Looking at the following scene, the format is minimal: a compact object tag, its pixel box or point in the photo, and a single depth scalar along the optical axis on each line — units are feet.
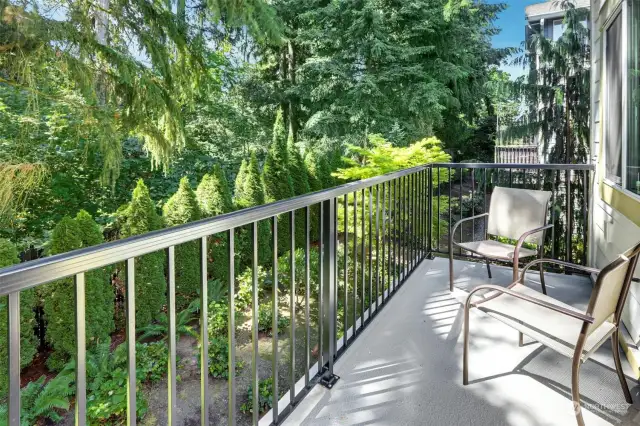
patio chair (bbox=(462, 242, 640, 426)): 5.15
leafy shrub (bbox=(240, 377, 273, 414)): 10.47
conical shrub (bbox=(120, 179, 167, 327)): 15.30
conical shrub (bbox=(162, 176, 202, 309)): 17.42
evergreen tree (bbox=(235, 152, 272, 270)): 20.93
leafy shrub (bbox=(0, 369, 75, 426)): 10.45
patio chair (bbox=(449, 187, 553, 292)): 10.20
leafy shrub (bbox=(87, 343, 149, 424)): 10.34
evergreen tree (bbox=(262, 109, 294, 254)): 23.80
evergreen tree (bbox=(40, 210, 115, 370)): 13.03
